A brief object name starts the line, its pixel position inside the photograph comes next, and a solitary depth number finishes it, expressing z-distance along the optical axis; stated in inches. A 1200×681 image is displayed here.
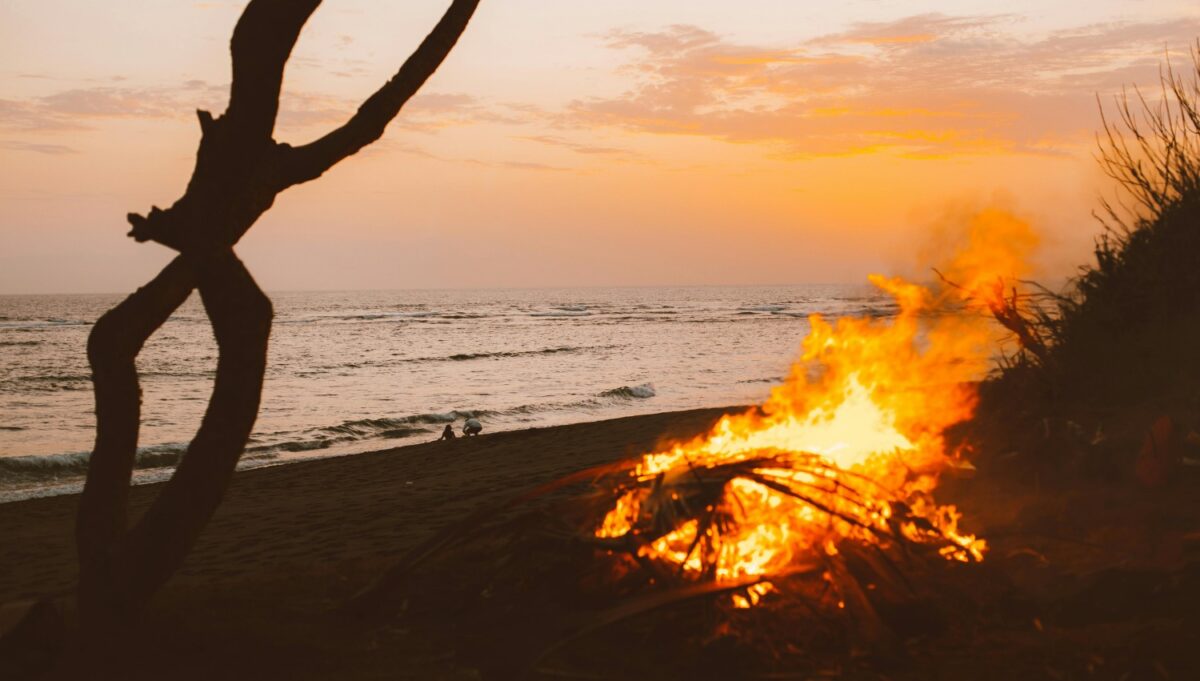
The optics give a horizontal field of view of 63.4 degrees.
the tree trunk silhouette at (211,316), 183.2
